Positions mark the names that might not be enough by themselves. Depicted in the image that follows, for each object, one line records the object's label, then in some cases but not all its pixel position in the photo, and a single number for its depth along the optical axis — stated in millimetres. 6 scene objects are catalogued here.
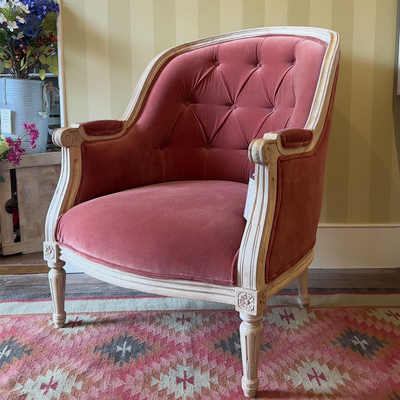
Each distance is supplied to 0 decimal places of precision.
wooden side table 2188
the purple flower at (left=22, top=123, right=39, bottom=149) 2180
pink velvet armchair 1071
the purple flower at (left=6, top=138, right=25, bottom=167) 2121
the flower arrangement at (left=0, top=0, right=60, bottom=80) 1899
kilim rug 1184
